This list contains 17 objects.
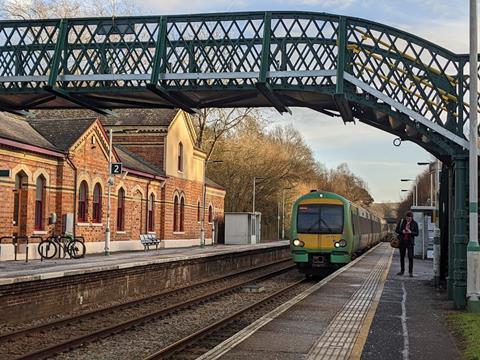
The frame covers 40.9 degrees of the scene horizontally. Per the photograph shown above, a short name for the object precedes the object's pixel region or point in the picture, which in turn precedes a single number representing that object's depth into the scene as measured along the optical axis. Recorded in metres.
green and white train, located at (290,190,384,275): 21.45
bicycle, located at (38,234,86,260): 24.74
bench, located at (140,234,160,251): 33.92
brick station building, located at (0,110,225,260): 25.09
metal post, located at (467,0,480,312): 11.39
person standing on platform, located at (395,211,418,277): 19.12
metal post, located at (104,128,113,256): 28.28
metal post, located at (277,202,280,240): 66.31
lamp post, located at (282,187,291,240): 65.69
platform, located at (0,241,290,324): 11.58
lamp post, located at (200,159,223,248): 42.97
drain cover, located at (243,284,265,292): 19.11
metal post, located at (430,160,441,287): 16.12
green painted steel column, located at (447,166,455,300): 13.08
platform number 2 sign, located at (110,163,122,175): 29.81
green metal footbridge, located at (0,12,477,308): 12.59
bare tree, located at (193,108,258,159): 57.12
